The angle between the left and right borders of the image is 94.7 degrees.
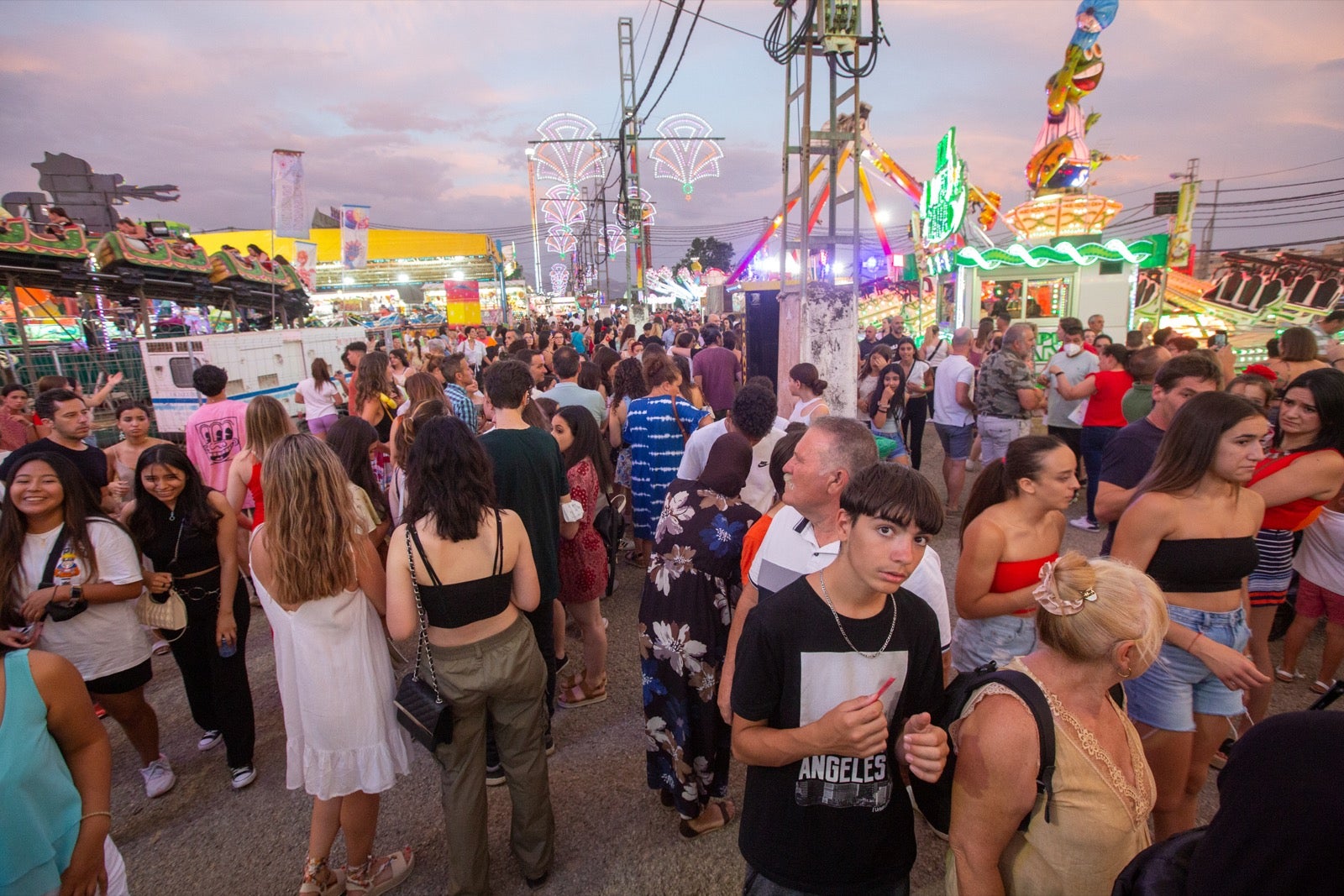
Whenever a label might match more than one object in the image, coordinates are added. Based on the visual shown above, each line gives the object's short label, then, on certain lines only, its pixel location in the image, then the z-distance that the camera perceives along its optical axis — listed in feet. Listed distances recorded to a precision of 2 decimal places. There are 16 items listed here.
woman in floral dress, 8.29
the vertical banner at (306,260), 55.26
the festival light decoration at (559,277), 216.37
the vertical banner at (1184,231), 54.65
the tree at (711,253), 284.82
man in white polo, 6.24
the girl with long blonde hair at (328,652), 7.37
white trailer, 28.58
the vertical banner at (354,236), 56.80
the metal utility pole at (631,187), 55.93
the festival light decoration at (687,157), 59.00
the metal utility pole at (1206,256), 112.47
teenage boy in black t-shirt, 4.79
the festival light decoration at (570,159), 65.87
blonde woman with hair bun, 4.50
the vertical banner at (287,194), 39.01
